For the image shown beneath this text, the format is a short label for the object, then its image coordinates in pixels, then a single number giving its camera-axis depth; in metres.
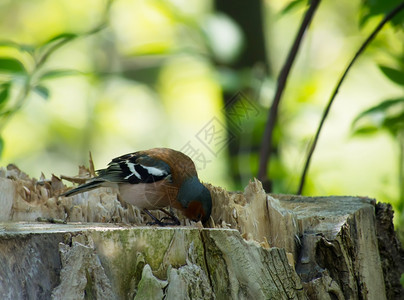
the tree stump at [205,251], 5.32
